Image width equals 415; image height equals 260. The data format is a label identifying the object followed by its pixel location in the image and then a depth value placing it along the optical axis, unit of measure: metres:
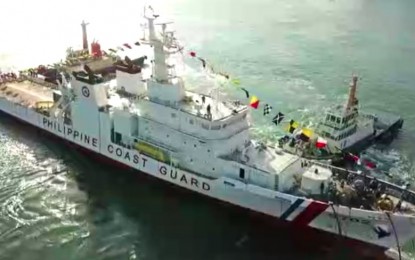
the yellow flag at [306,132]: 31.50
